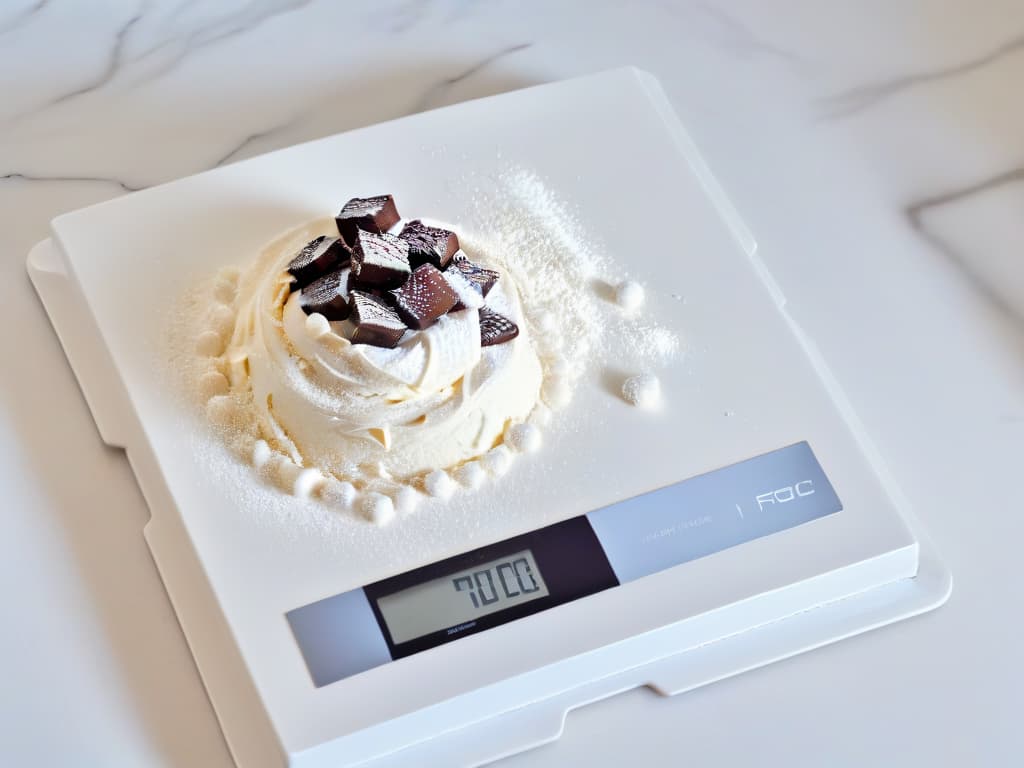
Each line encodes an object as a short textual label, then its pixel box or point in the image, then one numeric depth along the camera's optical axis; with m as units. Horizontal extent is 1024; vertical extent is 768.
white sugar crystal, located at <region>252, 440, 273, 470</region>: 1.01
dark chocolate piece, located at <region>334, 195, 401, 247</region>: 1.02
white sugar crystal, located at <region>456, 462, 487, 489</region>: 1.00
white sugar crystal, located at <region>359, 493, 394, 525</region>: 0.98
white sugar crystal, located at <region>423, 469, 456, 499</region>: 0.99
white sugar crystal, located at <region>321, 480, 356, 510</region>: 0.99
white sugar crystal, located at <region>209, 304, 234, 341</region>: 1.08
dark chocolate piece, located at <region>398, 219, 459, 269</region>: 1.01
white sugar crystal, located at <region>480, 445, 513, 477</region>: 1.01
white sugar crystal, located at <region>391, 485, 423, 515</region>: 0.98
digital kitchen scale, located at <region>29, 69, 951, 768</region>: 0.93
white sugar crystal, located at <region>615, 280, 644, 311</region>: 1.09
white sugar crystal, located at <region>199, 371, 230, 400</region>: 1.04
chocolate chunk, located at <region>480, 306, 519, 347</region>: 1.01
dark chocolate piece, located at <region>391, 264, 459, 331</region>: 0.96
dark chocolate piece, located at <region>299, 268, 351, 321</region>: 0.98
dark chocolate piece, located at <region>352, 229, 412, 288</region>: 0.97
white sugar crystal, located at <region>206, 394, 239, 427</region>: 1.03
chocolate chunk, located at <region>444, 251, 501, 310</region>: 0.99
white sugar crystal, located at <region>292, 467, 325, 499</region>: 0.99
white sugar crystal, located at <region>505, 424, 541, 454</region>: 1.02
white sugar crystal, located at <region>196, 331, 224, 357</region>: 1.06
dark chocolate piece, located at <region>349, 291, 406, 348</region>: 0.96
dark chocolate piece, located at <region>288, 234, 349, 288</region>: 1.01
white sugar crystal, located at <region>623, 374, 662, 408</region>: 1.04
